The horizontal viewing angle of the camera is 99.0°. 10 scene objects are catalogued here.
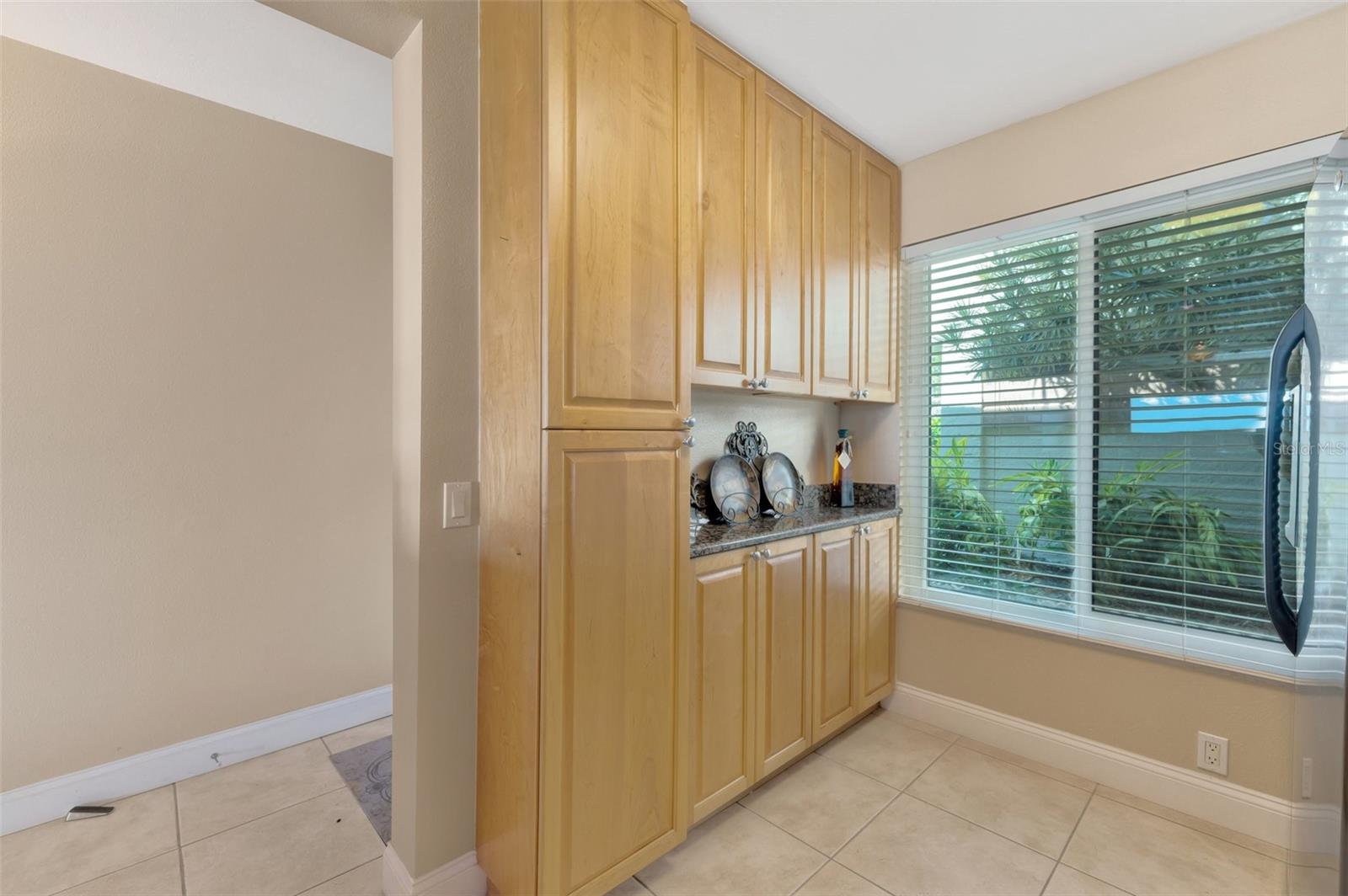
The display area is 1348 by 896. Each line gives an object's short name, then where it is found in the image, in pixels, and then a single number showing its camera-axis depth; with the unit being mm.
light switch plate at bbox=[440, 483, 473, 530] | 1588
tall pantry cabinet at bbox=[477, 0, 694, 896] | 1409
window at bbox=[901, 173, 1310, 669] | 1978
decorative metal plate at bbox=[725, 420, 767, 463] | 2508
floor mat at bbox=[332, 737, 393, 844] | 2021
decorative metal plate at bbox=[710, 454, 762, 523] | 2318
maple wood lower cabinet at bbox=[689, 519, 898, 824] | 1806
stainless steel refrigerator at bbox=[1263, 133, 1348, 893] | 1224
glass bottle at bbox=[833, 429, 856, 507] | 2863
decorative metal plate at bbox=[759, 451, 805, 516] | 2518
